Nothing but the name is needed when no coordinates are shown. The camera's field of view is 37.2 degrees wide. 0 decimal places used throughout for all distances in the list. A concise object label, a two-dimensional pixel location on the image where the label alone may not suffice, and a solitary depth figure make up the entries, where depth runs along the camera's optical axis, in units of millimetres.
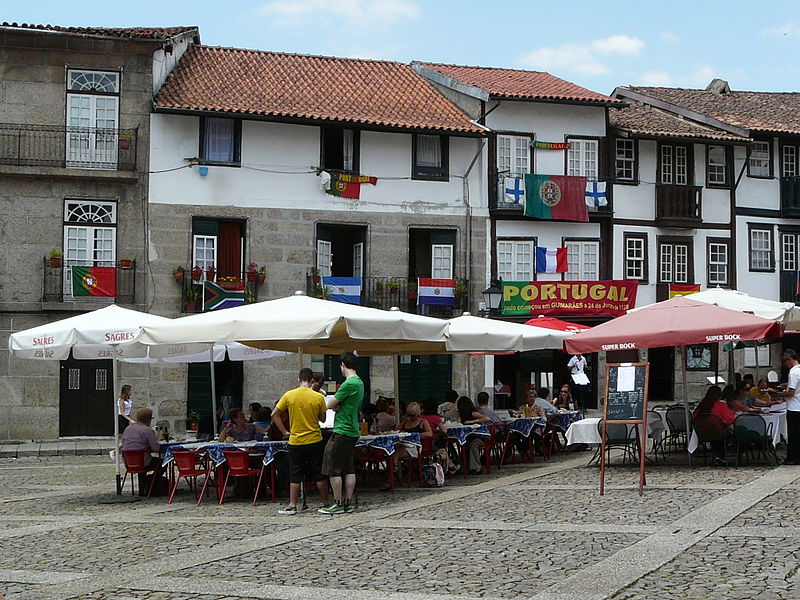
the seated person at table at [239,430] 16156
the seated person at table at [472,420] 17594
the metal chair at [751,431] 16797
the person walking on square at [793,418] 16812
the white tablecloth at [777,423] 17870
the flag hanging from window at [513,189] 32875
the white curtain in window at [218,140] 30641
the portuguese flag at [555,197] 32969
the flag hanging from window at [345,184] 31328
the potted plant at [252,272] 30422
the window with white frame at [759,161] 36719
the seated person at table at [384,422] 16766
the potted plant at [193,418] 28909
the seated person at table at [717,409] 17125
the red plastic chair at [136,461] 15320
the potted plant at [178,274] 29812
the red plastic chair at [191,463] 14617
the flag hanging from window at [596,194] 33781
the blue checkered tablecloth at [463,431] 17047
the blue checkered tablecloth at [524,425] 19009
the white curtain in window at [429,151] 32531
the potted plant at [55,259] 29000
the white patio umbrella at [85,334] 15094
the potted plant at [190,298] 29734
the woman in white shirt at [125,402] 23672
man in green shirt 13219
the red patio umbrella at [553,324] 22750
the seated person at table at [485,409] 18594
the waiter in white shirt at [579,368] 32250
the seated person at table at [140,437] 15312
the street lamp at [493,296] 28641
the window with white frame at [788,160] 37156
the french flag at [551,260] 33375
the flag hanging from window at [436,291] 31656
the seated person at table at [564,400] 24953
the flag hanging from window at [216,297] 29953
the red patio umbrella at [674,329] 15453
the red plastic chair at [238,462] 14359
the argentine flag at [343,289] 30953
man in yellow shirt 13352
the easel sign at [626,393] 14266
